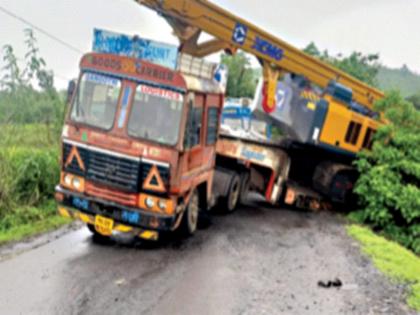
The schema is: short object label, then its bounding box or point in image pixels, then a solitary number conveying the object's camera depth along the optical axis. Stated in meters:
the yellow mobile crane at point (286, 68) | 9.25
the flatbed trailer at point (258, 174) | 11.10
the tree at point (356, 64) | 27.47
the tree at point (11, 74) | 10.21
